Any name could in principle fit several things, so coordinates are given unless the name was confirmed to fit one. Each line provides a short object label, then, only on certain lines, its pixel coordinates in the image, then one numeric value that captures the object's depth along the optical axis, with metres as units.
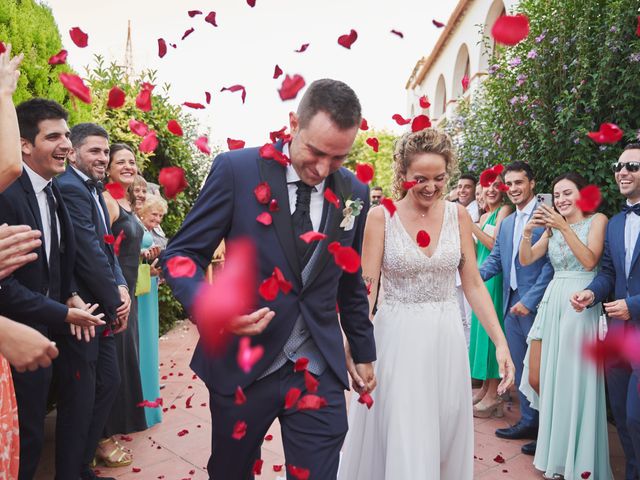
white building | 16.59
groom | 2.28
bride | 3.06
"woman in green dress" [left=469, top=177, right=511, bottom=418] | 5.58
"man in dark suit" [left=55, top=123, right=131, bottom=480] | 3.47
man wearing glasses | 3.53
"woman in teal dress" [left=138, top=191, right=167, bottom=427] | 5.09
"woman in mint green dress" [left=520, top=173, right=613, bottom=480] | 3.97
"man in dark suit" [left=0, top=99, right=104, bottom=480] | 2.96
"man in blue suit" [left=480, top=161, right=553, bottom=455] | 4.73
